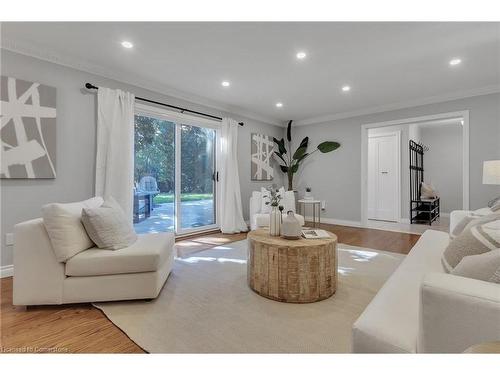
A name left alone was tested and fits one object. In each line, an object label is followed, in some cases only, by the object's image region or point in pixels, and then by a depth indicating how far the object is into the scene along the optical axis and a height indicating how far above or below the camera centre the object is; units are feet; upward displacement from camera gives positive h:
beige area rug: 4.59 -3.01
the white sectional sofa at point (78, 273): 5.72 -2.15
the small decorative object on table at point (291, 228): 6.64 -1.20
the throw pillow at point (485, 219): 4.28 -0.62
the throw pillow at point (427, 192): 18.40 -0.48
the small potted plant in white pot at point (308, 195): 17.02 -0.71
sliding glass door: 12.01 +0.74
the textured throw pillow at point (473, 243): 3.42 -0.86
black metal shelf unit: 18.34 -1.09
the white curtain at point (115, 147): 9.91 +1.64
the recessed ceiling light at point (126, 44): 8.16 +4.90
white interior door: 18.93 +0.74
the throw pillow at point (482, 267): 2.66 -0.96
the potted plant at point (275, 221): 7.19 -1.08
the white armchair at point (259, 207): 12.01 -1.29
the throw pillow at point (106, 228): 6.20 -1.12
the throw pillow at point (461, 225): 5.45 -0.91
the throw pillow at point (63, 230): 5.76 -1.09
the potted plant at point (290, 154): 18.37 +2.48
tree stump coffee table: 6.02 -2.15
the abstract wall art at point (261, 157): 16.90 +2.12
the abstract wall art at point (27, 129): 7.93 +1.97
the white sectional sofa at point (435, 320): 2.31 -1.46
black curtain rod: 9.59 +4.11
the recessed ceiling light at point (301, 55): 8.82 +4.89
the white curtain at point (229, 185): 14.61 +0.05
